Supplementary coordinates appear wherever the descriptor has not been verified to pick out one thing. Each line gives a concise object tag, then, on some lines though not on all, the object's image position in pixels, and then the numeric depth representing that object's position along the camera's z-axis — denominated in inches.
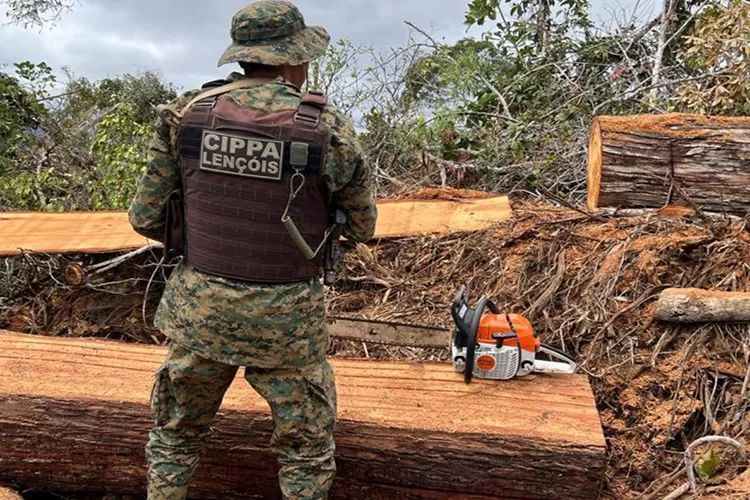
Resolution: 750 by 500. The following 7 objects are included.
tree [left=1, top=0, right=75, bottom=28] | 330.0
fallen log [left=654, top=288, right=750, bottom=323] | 131.6
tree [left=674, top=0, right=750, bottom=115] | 232.8
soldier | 85.1
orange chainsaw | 111.4
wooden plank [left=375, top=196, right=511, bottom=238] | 192.1
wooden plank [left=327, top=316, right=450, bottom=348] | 126.9
